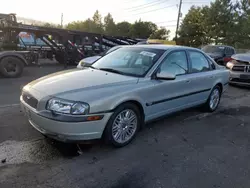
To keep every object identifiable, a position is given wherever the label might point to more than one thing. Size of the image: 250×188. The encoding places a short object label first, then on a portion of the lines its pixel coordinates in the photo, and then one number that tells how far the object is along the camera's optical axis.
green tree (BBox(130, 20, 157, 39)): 52.66
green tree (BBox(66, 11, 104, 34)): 58.91
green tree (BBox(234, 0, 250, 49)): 30.83
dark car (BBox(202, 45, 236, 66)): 12.80
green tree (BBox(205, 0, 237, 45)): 32.81
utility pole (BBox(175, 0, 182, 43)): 37.03
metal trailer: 8.97
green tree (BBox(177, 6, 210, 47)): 39.69
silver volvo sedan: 2.96
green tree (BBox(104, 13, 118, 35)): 57.38
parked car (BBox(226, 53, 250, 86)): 8.48
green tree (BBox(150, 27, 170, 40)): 45.97
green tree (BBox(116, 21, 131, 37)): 56.51
